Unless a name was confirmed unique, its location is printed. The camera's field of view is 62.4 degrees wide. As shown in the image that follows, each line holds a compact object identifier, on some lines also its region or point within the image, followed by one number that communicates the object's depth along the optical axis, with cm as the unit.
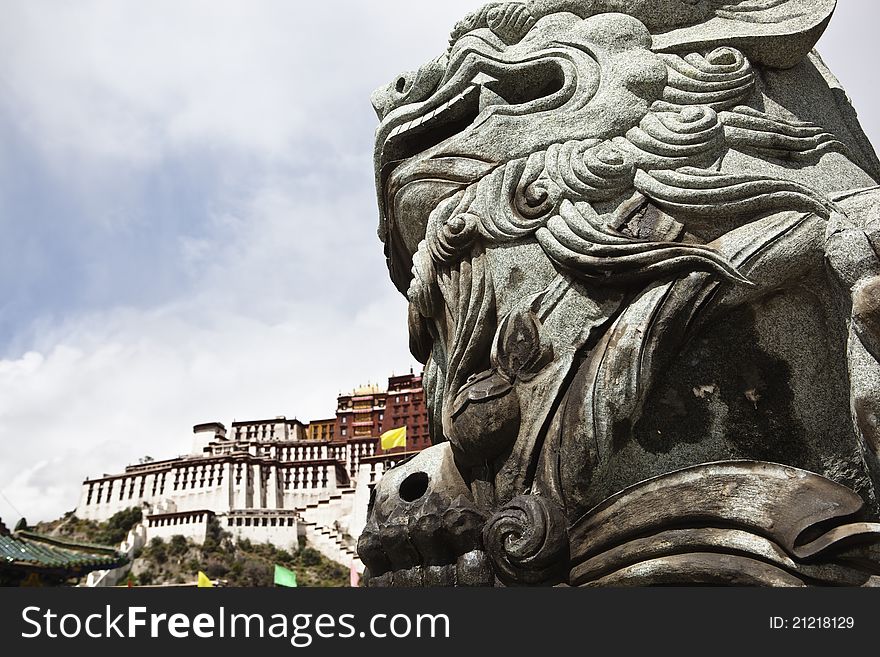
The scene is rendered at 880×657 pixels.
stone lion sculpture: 222
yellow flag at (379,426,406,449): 2966
